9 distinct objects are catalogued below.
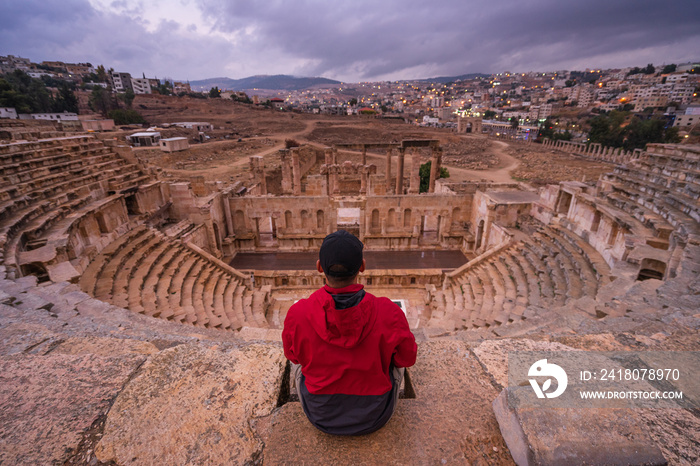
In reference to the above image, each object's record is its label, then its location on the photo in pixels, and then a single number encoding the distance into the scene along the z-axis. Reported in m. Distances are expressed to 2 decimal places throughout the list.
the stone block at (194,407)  2.38
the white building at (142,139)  40.06
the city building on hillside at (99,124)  42.15
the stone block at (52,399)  2.31
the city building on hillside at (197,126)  52.79
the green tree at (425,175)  29.09
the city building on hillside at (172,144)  36.84
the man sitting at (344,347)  2.32
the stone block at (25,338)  3.90
